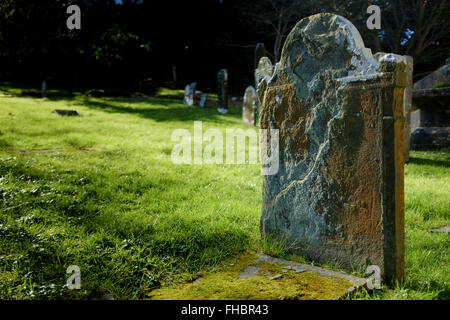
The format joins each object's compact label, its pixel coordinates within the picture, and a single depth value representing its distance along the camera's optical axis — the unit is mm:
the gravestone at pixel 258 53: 14336
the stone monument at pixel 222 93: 15523
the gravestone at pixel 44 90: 17797
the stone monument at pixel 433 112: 8719
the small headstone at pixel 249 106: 12784
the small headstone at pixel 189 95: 18438
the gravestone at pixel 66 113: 11984
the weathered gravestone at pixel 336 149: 2537
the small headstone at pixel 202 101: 17688
